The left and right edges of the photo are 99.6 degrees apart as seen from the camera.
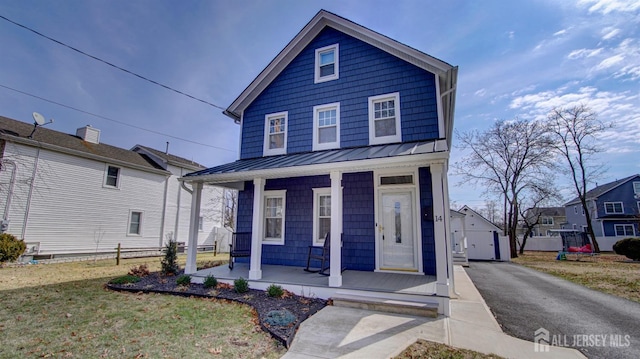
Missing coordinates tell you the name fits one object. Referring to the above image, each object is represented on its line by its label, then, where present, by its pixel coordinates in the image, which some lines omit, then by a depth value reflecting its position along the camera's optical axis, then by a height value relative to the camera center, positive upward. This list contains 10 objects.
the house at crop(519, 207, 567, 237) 41.30 +0.87
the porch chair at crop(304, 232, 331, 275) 6.84 -0.85
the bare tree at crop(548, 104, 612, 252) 20.81 +7.16
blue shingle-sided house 6.22 +1.58
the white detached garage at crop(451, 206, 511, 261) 17.17 -1.01
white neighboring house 11.48 +1.38
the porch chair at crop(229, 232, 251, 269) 7.79 -0.69
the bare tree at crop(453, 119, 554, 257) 20.45 +5.24
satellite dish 12.77 +4.75
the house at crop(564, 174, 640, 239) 26.95 +1.96
